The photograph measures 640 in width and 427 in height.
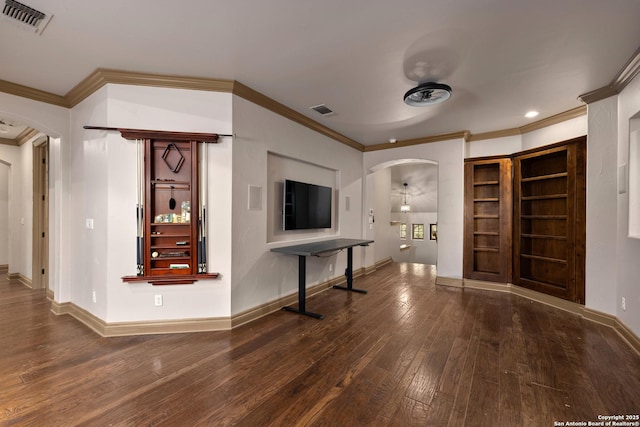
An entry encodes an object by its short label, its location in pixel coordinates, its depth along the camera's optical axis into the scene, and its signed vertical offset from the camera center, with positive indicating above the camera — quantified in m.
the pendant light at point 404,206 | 10.94 +0.22
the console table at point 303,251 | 3.55 -0.51
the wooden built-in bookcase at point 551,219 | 3.75 -0.10
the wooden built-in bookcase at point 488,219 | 4.79 -0.12
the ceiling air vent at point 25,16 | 2.00 +1.44
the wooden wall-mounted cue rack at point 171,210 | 3.00 +0.00
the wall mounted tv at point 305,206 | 4.04 +0.08
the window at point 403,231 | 11.51 -0.81
